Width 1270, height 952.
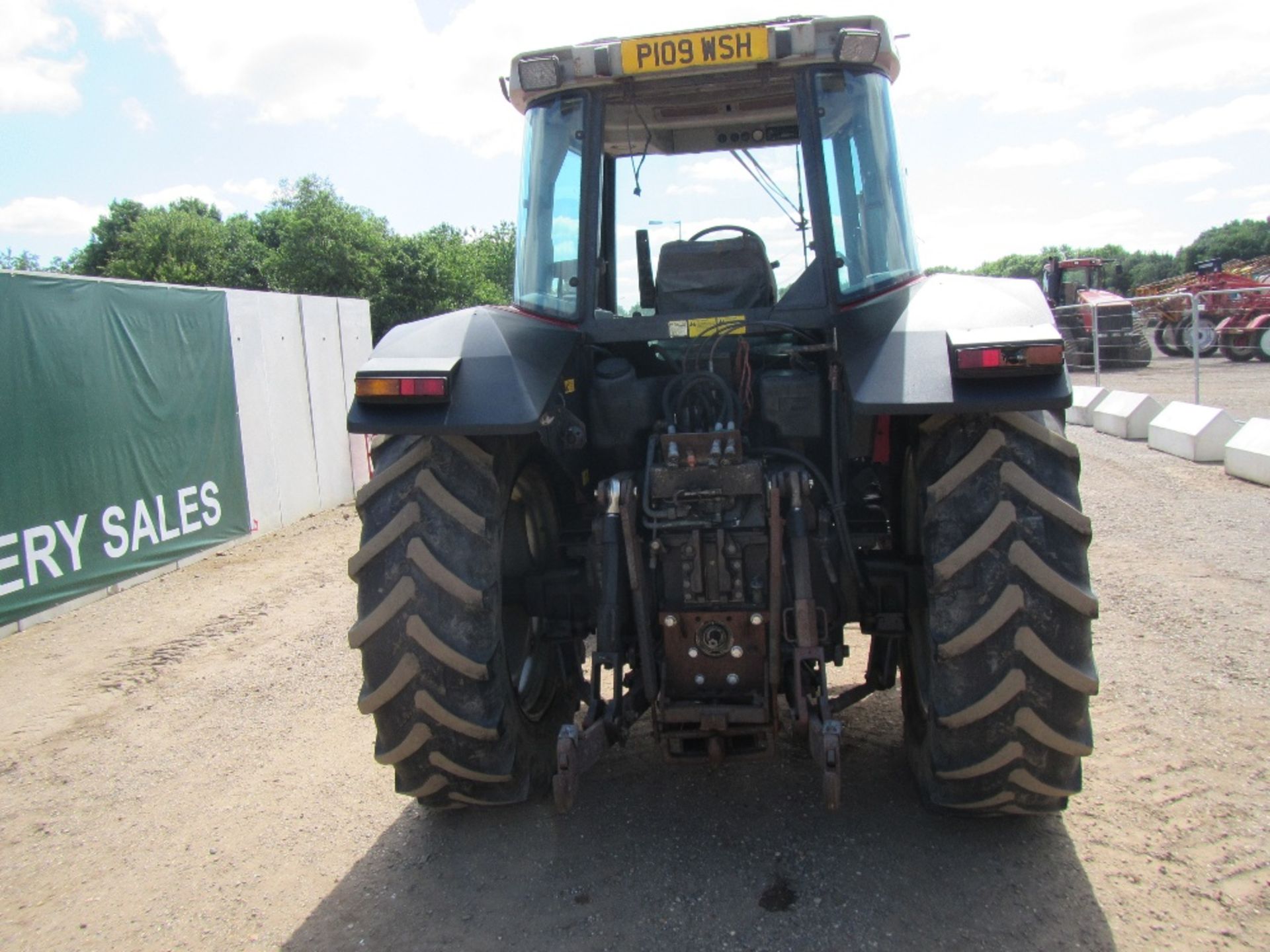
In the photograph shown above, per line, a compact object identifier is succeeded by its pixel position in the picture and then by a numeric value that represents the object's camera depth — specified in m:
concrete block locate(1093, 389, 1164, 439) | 11.41
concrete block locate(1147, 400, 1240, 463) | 9.48
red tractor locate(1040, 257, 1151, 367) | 19.72
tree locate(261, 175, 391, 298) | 28.36
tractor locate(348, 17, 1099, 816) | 2.77
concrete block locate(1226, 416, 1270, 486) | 8.26
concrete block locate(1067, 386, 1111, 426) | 13.12
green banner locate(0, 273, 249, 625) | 6.92
